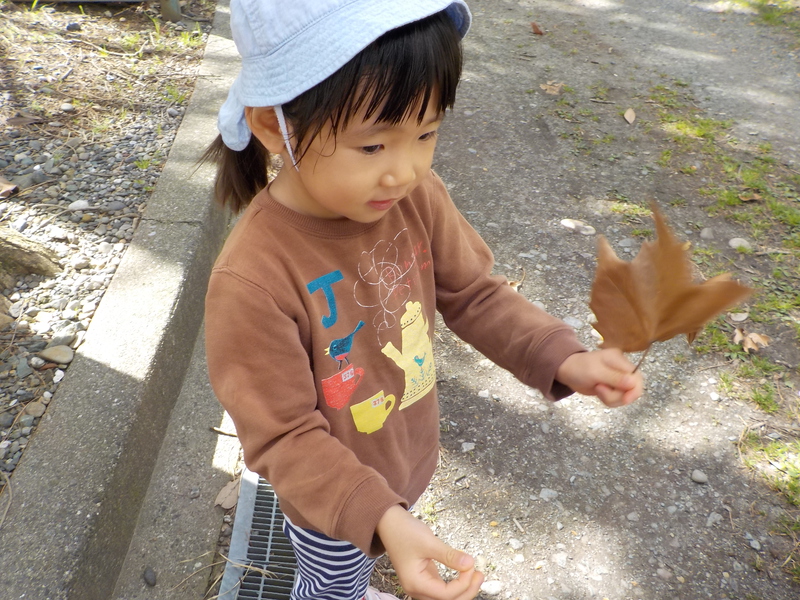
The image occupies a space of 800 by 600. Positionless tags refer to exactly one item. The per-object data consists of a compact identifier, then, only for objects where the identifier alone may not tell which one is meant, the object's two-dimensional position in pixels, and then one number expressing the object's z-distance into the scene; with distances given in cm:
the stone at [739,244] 299
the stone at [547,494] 210
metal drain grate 186
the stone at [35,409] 194
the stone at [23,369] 204
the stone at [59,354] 209
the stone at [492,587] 188
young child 101
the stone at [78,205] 264
